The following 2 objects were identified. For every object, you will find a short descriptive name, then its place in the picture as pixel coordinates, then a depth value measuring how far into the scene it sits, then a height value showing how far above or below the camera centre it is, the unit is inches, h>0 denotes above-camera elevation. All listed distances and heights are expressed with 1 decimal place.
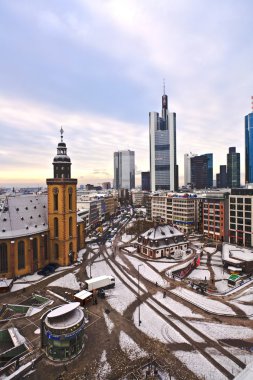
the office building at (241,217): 3608.8 -463.2
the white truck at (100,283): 1968.0 -781.2
